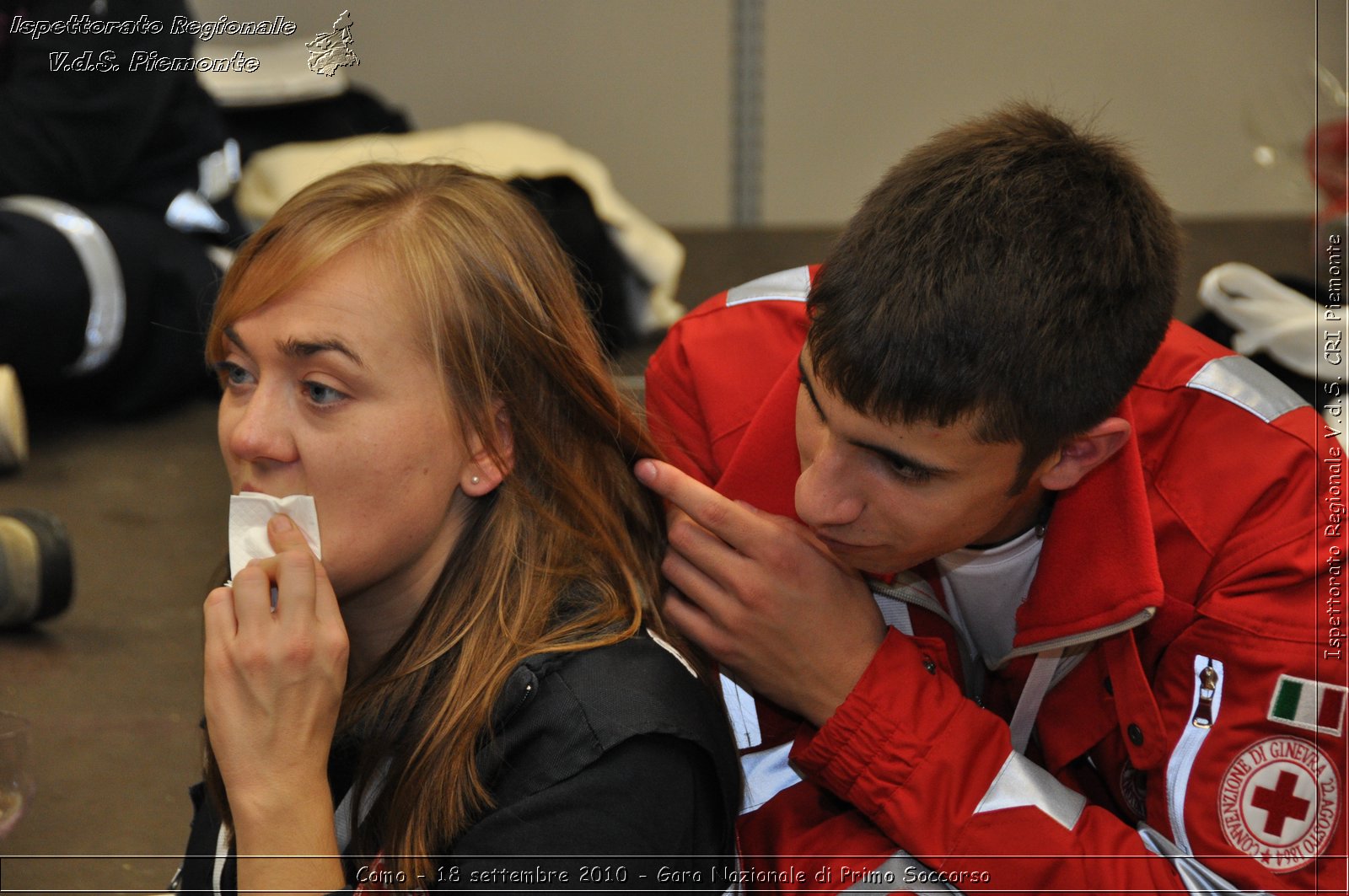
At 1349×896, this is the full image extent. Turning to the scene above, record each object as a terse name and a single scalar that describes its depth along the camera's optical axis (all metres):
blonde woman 3.03
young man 3.05
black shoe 3.49
